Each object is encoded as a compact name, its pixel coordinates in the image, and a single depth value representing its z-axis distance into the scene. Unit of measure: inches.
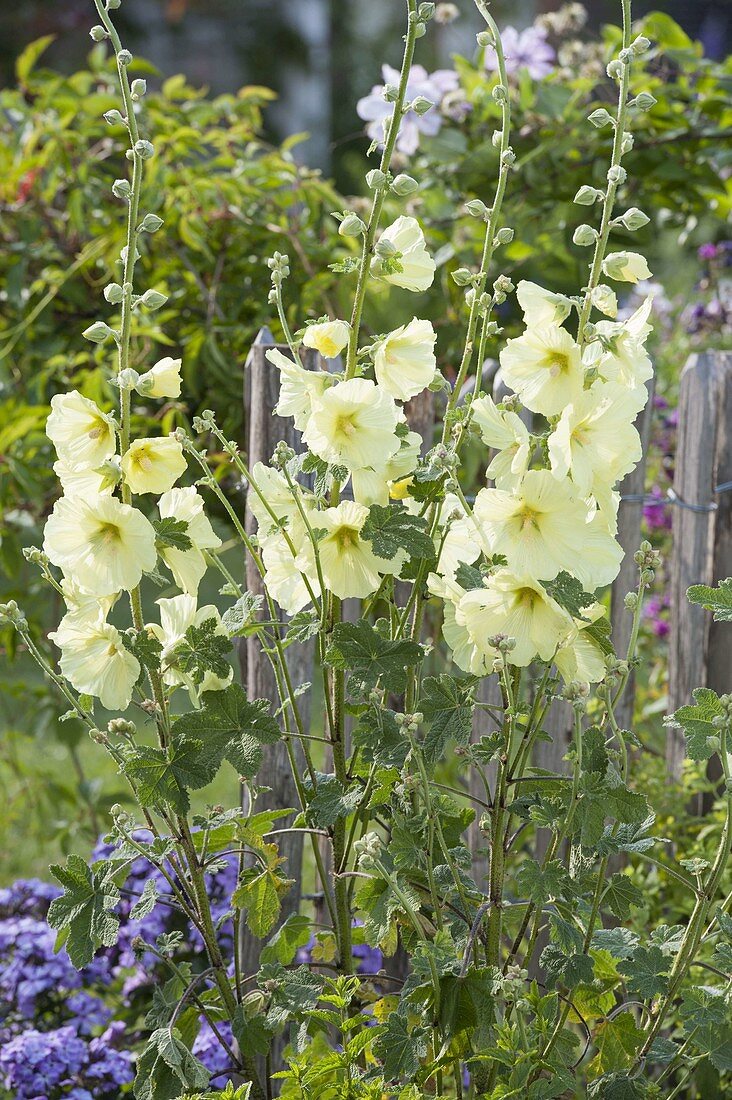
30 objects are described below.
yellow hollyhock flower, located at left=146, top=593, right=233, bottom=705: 129.8
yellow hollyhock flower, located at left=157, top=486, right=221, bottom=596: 129.0
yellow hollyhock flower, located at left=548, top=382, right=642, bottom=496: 124.5
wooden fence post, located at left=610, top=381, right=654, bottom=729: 158.8
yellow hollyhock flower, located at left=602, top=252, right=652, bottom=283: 126.4
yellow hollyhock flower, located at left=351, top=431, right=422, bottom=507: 127.4
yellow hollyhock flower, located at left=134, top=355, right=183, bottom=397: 127.5
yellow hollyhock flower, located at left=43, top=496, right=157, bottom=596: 125.7
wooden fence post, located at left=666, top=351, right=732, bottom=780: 160.4
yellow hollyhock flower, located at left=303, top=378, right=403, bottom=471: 125.0
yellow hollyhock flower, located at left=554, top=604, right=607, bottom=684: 127.6
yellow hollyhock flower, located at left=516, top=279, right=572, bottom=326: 125.1
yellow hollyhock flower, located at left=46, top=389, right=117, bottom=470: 126.8
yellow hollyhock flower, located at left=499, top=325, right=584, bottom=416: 124.6
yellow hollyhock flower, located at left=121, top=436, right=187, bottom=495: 127.1
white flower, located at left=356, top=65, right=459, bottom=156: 185.6
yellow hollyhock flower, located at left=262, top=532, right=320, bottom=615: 129.8
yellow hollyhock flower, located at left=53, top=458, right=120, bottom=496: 125.8
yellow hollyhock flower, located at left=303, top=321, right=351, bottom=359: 128.3
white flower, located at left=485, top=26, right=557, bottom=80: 194.3
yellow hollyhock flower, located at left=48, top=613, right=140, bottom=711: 128.5
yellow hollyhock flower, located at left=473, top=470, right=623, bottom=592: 124.4
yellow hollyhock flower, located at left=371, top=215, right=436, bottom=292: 128.1
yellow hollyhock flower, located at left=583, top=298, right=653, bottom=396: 125.4
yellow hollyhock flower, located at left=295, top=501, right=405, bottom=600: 128.3
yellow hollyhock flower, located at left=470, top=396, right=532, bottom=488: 125.0
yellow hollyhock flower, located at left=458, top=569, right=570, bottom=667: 125.6
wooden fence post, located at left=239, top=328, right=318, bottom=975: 151.2
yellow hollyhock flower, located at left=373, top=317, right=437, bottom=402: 127.5
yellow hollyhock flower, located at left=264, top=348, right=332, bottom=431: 126.9
